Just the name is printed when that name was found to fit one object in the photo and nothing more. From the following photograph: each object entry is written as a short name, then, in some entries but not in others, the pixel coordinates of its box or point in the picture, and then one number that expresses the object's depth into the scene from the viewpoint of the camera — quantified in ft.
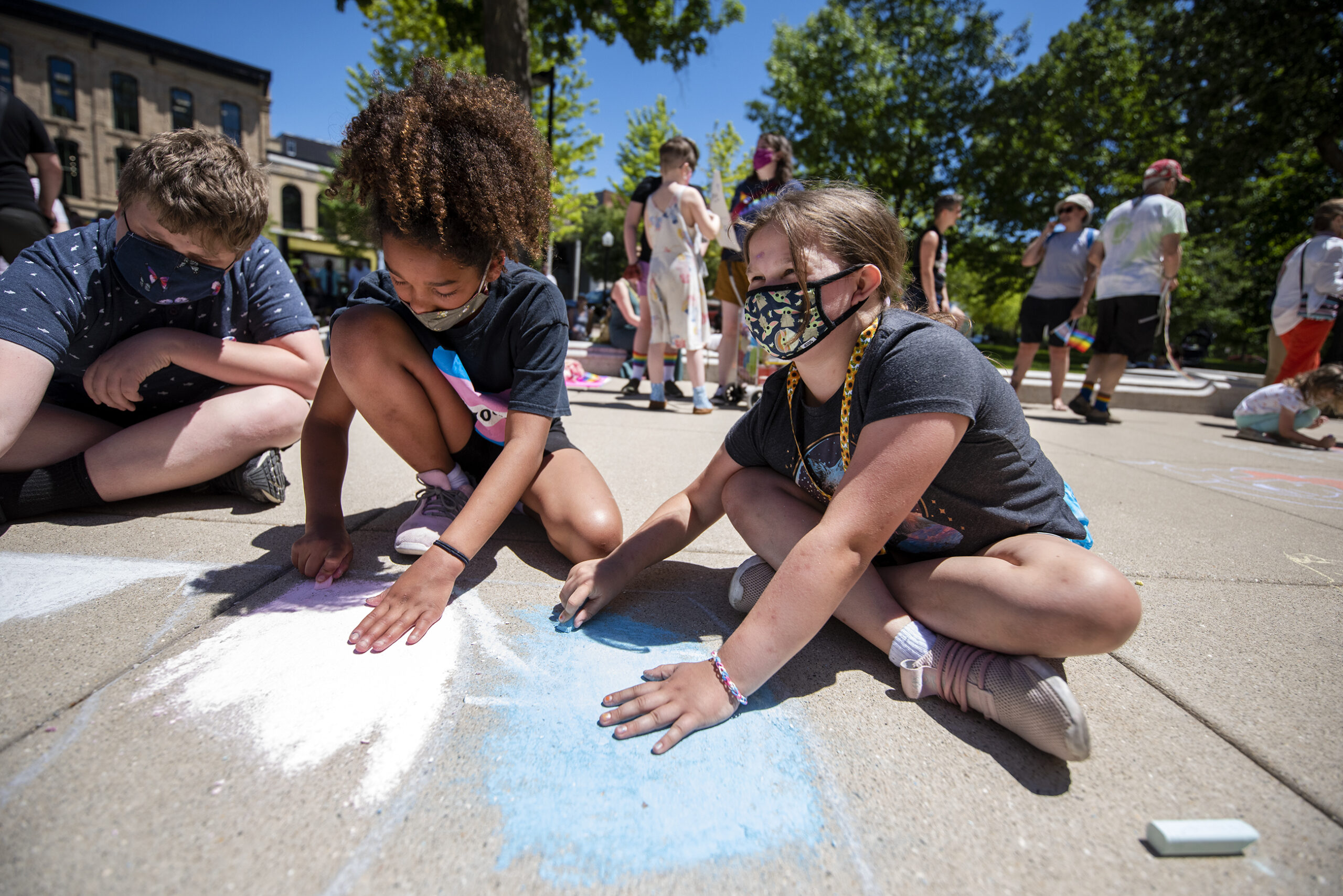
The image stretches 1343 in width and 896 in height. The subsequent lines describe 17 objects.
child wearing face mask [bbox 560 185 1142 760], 4.06
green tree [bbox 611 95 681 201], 77.82
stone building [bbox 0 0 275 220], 86.02
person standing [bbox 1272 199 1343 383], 17.25
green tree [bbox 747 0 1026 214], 64.59
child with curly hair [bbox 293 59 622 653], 5.14
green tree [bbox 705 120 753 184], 82.02
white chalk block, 3.22
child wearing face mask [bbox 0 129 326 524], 6.05
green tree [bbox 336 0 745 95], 30.45
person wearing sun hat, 19.77
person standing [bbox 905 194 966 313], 18.70
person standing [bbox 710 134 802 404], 15.99
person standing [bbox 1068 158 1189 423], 17.29
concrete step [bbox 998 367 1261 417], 25.04
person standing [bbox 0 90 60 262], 12.37
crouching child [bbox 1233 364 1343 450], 16.11
